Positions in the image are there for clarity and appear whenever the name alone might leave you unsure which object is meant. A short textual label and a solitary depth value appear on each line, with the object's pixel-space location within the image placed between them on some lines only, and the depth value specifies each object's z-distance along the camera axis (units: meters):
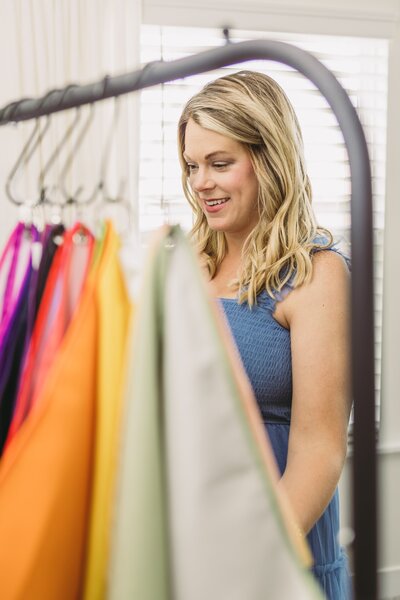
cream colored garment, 0.44
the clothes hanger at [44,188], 0.64
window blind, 2.21
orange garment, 0.46
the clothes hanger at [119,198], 0.60
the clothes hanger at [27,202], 0.66
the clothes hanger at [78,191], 0.63
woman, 0.96
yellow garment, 0.49
